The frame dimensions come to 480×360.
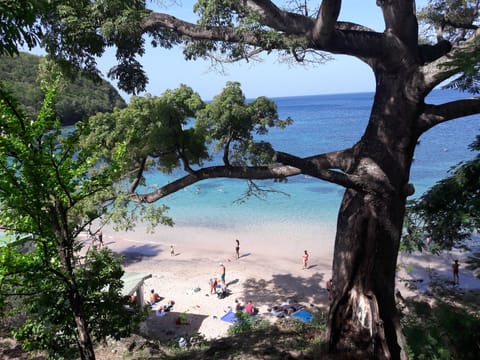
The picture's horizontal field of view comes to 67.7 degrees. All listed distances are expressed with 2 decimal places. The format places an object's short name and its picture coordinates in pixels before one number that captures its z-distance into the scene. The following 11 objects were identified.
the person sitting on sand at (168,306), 12.88
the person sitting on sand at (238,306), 12.64
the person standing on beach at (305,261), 16.78
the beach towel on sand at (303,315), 11.23
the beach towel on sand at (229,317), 11.85
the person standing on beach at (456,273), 14.11
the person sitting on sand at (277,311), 12.02
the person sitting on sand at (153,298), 13.82
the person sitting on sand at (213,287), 14.50
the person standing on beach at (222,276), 14.92
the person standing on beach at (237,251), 18.70
